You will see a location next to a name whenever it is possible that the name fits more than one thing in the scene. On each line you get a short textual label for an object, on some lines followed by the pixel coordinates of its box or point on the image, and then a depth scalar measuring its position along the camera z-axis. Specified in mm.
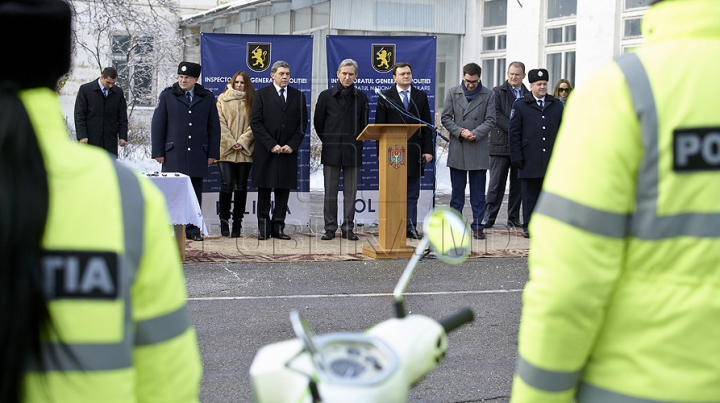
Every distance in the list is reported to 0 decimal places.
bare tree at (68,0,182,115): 25328
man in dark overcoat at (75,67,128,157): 13328
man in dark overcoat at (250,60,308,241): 12086
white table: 10391
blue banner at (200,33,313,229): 13141
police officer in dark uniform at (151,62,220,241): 12062
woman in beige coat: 12438
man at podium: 12062
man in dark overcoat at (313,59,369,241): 12305
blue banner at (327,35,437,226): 13453
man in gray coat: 12602
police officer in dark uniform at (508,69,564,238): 12516
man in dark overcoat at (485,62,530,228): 13227
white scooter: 1730
